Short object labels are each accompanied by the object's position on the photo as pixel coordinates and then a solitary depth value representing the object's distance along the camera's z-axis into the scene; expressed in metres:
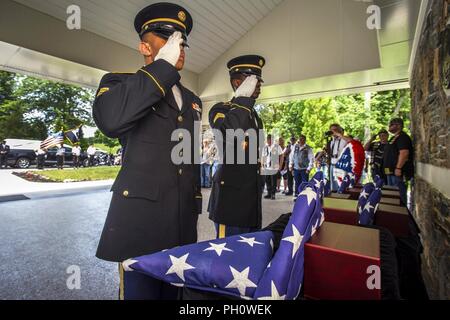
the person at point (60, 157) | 10.01
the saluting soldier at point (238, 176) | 1.52
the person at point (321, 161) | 5.91
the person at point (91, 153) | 10.33
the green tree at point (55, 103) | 9.48
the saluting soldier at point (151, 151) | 0.81
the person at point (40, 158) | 9.80
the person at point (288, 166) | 6.76
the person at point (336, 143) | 4.22
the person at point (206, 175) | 7.87
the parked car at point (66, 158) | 10.04
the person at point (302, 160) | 5.97
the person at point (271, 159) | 6.36
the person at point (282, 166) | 6.85
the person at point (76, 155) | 10.18
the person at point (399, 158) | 3.45
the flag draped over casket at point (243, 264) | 0.54
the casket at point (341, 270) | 0.60
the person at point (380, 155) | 4.08
